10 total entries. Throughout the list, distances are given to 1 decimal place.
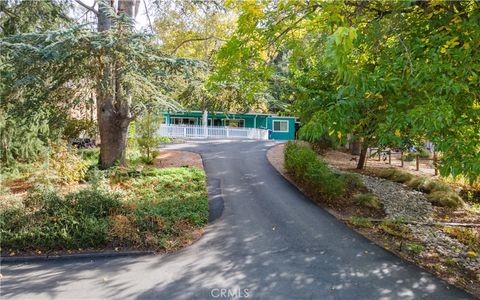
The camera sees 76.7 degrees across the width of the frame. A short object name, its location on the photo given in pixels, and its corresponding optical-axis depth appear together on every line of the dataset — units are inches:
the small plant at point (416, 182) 470.6
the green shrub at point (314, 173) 373.4
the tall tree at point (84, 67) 295.9
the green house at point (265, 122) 1219.2
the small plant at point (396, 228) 288.5
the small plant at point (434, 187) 438.9
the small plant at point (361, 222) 311.4
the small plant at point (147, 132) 532.7
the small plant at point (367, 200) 373.4
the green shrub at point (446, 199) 400.8
